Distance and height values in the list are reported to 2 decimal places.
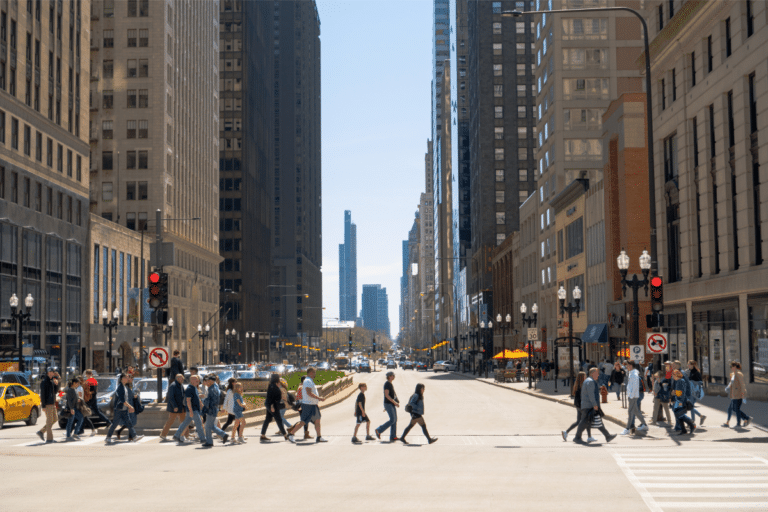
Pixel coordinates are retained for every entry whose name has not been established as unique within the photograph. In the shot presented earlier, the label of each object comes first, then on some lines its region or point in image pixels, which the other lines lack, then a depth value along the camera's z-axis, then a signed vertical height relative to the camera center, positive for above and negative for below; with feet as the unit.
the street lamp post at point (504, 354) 240.63 -12.90
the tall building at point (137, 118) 339.57 +78.24
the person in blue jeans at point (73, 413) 82.69 -9.54
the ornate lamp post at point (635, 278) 88.94 +3.27
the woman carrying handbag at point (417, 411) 74.58 -8.87
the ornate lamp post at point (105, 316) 263.57 -0.47
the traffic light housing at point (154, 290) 81.41 +2.30
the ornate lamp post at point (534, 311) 195.53 -0.64
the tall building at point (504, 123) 454.81 +98.24
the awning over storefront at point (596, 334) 209.13 -6.65
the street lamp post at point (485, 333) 421.18 -12.11
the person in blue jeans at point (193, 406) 75.00 -8.22
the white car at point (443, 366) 393.72 -26.25
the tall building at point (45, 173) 197.88 +36.24
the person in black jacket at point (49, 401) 79.66 -8.10
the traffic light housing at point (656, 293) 85.35 +1.35
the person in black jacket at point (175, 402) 77.61 -8.05
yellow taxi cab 97.86 -10.33
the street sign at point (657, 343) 85.61 -3.64
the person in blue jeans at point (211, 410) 74.02 -8.54
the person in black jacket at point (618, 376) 127.65 -10.47
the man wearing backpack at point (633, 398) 79.46 -8.42
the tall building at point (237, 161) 501.56 +89.64
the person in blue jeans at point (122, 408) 77.66 -8.49
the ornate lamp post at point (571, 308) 153.48 -0.02
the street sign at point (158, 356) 85.25 -4.23
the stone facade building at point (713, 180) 120.37 +19.89
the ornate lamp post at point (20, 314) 133.91 +0.31
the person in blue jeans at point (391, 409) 76.38 -8.88
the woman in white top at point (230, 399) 79.15 -8.00
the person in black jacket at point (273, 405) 80.94 -8.75
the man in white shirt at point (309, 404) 78.18 -8.43
